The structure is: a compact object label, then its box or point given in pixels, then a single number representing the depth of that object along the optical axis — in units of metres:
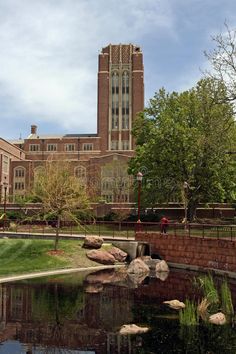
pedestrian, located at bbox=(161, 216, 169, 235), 30.04
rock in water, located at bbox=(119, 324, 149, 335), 12.23
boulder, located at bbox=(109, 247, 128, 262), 29.14
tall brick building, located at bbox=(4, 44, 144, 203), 94.62
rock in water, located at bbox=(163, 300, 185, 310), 15.43
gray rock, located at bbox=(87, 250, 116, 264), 27.92
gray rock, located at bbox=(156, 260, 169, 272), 26.32
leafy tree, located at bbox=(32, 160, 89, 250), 28.14
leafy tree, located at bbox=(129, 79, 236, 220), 39.66
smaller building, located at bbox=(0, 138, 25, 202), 79.56
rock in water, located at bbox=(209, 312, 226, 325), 13.14
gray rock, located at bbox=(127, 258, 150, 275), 24.88
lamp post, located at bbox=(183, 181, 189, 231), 38.85
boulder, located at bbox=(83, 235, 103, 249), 29.41
